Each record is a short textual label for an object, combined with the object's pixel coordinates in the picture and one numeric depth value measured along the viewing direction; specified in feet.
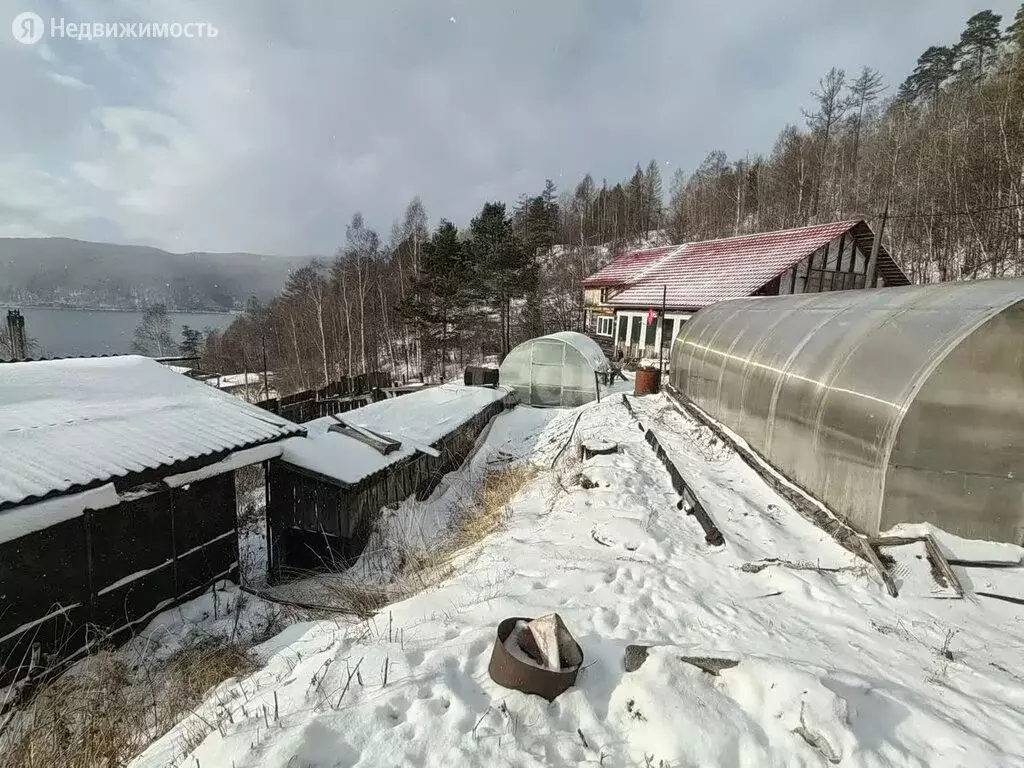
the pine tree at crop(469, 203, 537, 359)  104.63
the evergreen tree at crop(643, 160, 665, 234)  193.77
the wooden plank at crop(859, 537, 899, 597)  14.51
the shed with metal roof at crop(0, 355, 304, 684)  16.97
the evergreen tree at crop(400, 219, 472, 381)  102.06
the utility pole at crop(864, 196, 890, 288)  46.34
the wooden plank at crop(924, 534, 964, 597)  14.35
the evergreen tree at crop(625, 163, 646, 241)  185.57
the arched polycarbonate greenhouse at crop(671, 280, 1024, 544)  15.43
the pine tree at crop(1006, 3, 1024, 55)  66.49
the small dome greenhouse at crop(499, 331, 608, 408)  55.01
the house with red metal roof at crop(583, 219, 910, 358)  65.00
